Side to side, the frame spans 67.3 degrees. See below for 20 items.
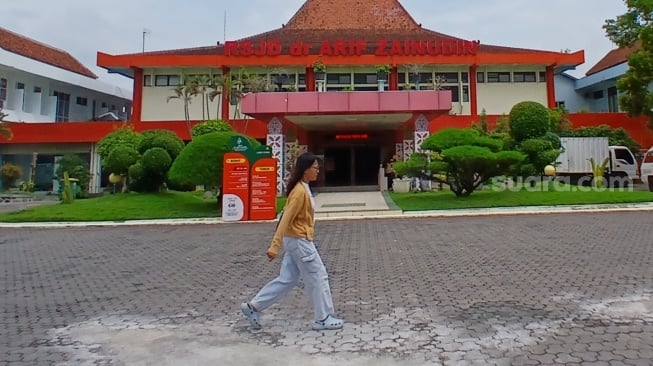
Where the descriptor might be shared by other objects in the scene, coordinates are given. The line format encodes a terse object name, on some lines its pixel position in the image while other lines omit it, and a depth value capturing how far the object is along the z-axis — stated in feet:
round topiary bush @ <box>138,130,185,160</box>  56.54
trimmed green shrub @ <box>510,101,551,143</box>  54.75
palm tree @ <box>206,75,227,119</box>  82.89
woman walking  12.05
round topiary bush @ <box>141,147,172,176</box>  54.24
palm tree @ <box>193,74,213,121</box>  84.21
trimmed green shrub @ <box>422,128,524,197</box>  45.73
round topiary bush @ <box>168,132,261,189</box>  46.24
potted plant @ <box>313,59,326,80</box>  89.92
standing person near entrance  70.21
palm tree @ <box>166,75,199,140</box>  82.74
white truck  63.26
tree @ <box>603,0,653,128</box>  60.46
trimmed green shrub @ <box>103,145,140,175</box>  57.21
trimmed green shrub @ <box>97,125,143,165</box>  61.72
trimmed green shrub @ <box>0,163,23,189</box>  84.89
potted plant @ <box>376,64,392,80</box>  90.19
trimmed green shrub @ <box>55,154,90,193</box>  78.95
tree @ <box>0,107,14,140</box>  78.87
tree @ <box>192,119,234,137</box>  68.18
